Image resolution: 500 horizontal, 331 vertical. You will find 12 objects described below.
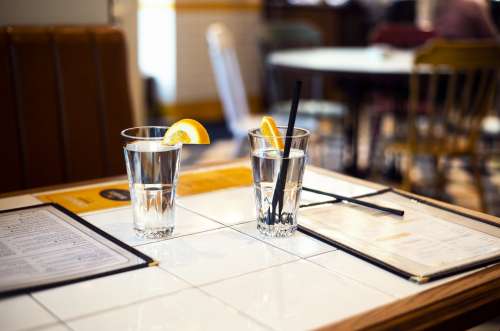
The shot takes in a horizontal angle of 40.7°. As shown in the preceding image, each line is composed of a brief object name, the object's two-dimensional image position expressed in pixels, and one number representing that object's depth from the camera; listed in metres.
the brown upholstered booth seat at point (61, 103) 1.83
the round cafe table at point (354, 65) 3.31
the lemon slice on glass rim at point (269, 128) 1.12
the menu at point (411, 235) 0.95
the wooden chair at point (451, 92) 3.04
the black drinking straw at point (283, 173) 1.05
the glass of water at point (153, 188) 1.05
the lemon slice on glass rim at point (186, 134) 1.08
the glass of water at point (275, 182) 1.06
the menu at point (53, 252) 0.88
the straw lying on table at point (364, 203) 1.19
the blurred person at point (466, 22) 3.94
